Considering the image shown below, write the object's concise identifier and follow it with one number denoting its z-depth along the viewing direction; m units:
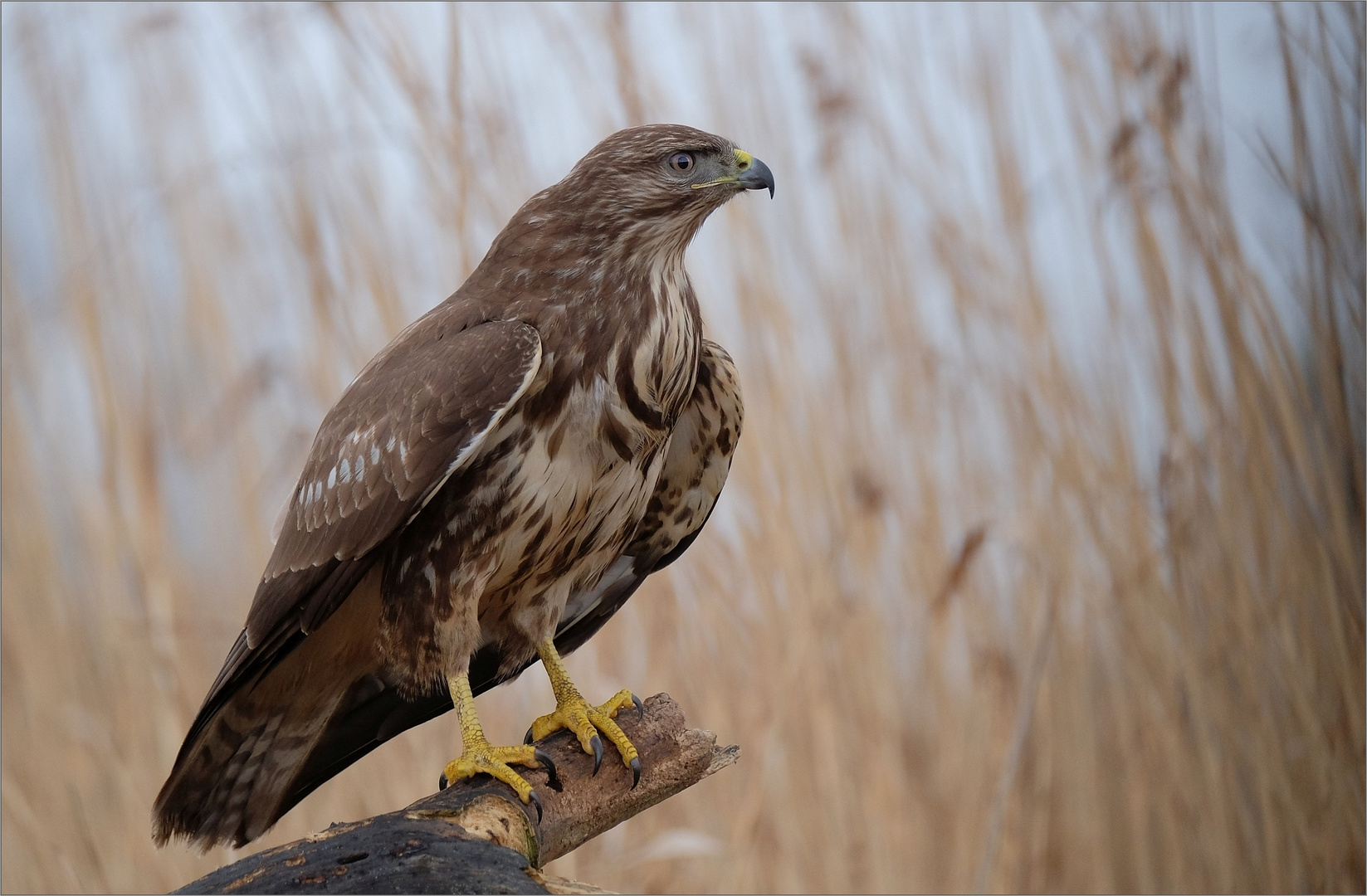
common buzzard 10.45
